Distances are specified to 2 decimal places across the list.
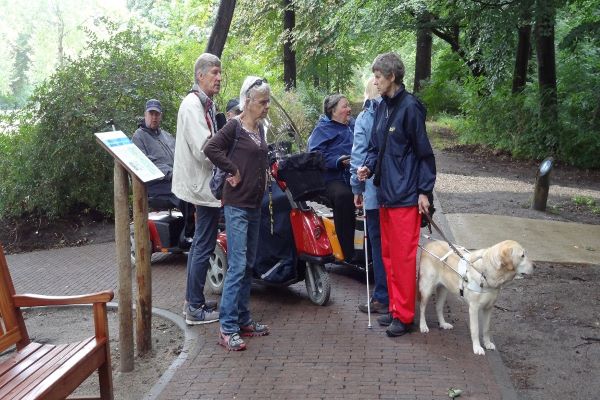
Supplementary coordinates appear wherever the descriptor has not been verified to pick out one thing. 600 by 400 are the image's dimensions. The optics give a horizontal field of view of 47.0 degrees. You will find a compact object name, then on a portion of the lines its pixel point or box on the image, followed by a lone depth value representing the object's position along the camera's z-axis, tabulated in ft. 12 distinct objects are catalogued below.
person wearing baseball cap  26.96
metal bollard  35.70
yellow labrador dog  16.87
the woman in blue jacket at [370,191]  20.11
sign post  16.57
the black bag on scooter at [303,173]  20.85
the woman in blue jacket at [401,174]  18.02
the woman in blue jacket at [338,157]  22.40
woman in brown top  17.60
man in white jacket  18.98
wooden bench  12.32
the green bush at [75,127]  35.76
